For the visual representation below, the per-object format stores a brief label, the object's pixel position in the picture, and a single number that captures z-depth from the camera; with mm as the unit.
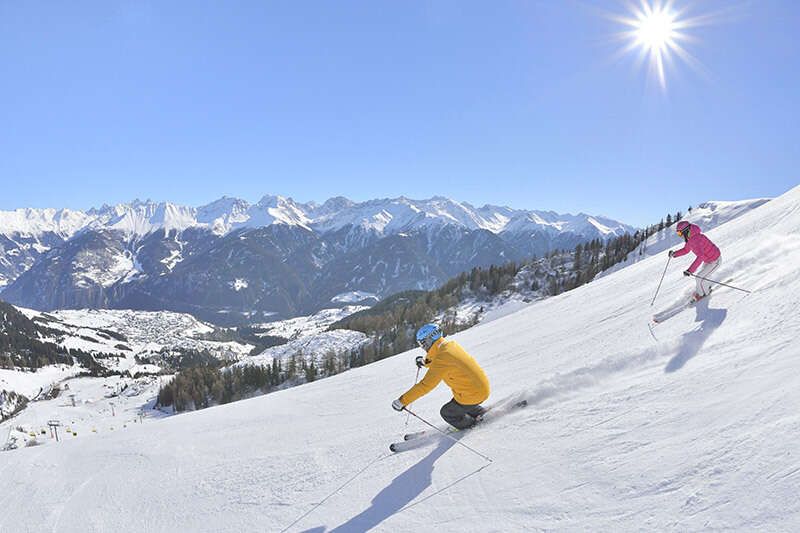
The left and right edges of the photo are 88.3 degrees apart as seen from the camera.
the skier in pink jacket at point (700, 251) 10578
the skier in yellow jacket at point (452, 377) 7145
